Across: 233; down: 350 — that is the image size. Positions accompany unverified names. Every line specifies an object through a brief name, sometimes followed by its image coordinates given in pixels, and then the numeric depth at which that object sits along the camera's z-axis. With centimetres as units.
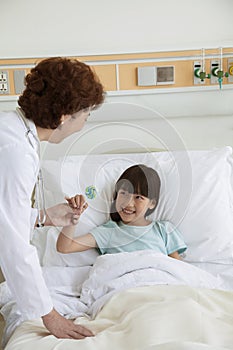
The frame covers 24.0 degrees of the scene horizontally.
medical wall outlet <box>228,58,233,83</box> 270
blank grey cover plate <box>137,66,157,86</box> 271
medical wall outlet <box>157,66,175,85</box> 271
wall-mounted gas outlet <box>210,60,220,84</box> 270
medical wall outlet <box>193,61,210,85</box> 269
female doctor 158
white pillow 229
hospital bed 162
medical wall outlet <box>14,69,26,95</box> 272
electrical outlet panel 272
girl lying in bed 221
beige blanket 154
